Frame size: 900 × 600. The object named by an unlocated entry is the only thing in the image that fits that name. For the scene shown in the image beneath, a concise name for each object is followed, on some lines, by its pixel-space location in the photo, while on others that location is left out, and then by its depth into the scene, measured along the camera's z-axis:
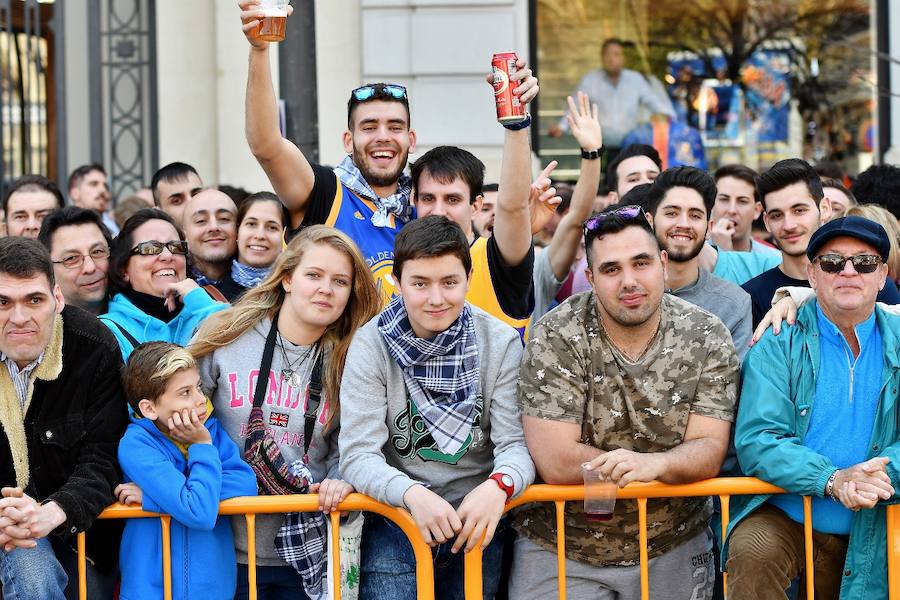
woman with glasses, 10.73
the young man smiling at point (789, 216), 11.61
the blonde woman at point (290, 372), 9.15
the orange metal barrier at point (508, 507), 8.77
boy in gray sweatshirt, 8.87
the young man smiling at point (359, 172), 10.07
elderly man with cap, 8.85
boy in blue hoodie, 8.79
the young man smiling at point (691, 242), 10.79
